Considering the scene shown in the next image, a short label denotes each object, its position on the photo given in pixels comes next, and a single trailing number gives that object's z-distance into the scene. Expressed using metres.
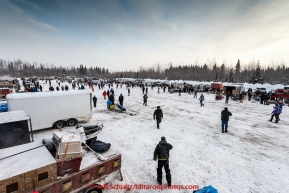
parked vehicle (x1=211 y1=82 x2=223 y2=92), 31.25
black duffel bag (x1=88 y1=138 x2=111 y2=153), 5.03
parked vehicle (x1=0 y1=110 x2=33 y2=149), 6.73
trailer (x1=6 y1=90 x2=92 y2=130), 8.81
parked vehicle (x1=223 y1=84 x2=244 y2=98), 26.17
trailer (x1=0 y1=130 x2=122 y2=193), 3.29
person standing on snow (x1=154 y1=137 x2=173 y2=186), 4.98
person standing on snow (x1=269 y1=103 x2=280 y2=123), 11.68
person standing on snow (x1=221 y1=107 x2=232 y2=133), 9.53
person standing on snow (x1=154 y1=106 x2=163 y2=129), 10.44
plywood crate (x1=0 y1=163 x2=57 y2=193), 3.13
